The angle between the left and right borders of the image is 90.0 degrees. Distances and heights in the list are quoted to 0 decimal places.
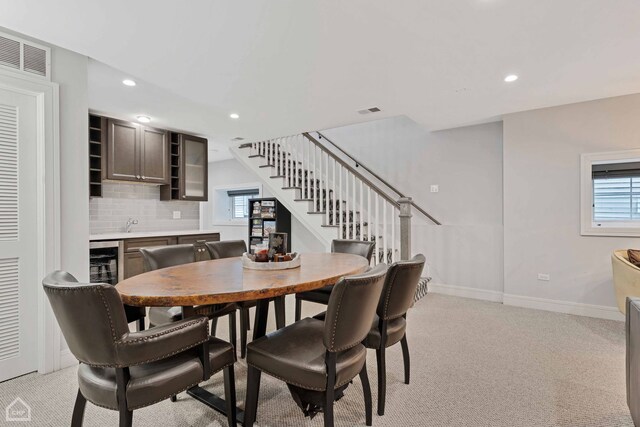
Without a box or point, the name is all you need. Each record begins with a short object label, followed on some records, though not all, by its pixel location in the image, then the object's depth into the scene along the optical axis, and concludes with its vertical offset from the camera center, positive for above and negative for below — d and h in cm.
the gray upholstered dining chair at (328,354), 141 -69
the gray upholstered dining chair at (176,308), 219 -58
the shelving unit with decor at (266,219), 607 -13
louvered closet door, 227 -16
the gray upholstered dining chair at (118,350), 121 -56
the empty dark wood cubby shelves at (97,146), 410 +87
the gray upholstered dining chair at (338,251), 271 -40
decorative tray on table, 206 -34
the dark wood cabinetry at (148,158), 414 +79
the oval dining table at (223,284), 141 -37
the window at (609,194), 362 +19
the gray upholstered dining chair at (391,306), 183 -56
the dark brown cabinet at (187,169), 502 +70
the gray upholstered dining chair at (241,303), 250 -68
